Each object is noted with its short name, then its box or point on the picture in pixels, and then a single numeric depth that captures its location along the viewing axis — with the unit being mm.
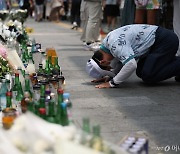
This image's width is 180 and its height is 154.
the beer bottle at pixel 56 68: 8593
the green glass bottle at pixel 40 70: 8570
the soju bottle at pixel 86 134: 3876
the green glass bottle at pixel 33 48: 10129
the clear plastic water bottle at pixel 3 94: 6538
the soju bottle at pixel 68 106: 4374
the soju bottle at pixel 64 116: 4272
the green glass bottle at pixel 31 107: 4379
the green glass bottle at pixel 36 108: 4349
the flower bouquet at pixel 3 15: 13874
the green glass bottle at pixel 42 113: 4296
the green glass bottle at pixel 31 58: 9566
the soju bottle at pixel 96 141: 3867
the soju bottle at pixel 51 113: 4314
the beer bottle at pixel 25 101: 5063
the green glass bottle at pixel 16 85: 7210
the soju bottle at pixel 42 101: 4562
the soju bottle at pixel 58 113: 4311
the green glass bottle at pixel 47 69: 8550
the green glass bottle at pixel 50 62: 8926
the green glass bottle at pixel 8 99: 5977
